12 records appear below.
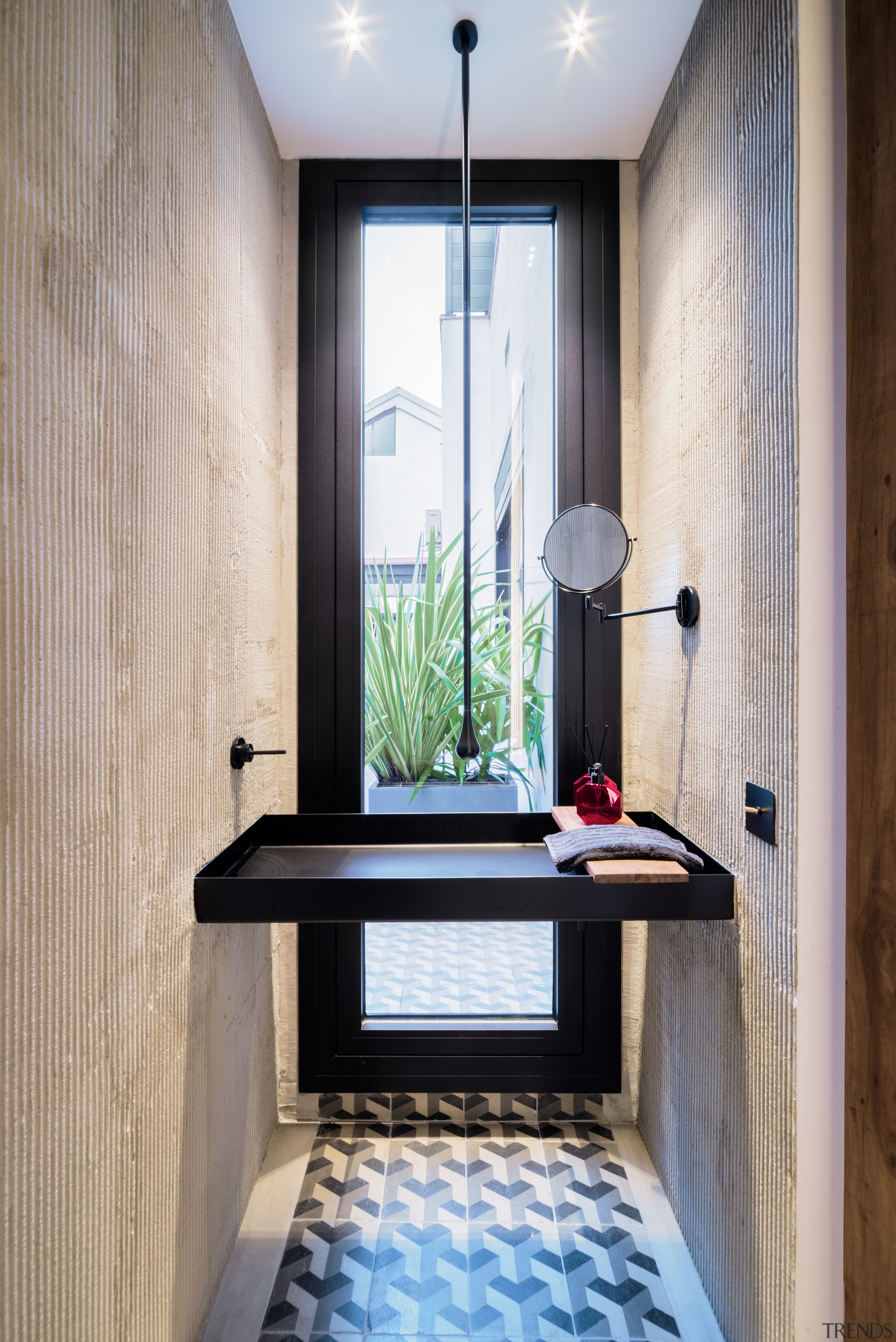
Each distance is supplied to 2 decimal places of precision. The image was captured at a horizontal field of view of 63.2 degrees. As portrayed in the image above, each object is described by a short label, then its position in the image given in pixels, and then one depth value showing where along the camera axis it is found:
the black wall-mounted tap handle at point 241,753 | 1.49
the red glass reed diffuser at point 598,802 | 1.58
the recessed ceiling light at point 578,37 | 1.47
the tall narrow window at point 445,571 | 1.92
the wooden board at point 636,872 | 1.24
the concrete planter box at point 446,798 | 1.90
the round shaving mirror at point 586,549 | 1.57
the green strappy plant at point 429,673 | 1.92
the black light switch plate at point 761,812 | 1.10
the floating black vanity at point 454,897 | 1.26
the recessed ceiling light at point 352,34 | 1.45
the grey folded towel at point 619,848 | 1.30
